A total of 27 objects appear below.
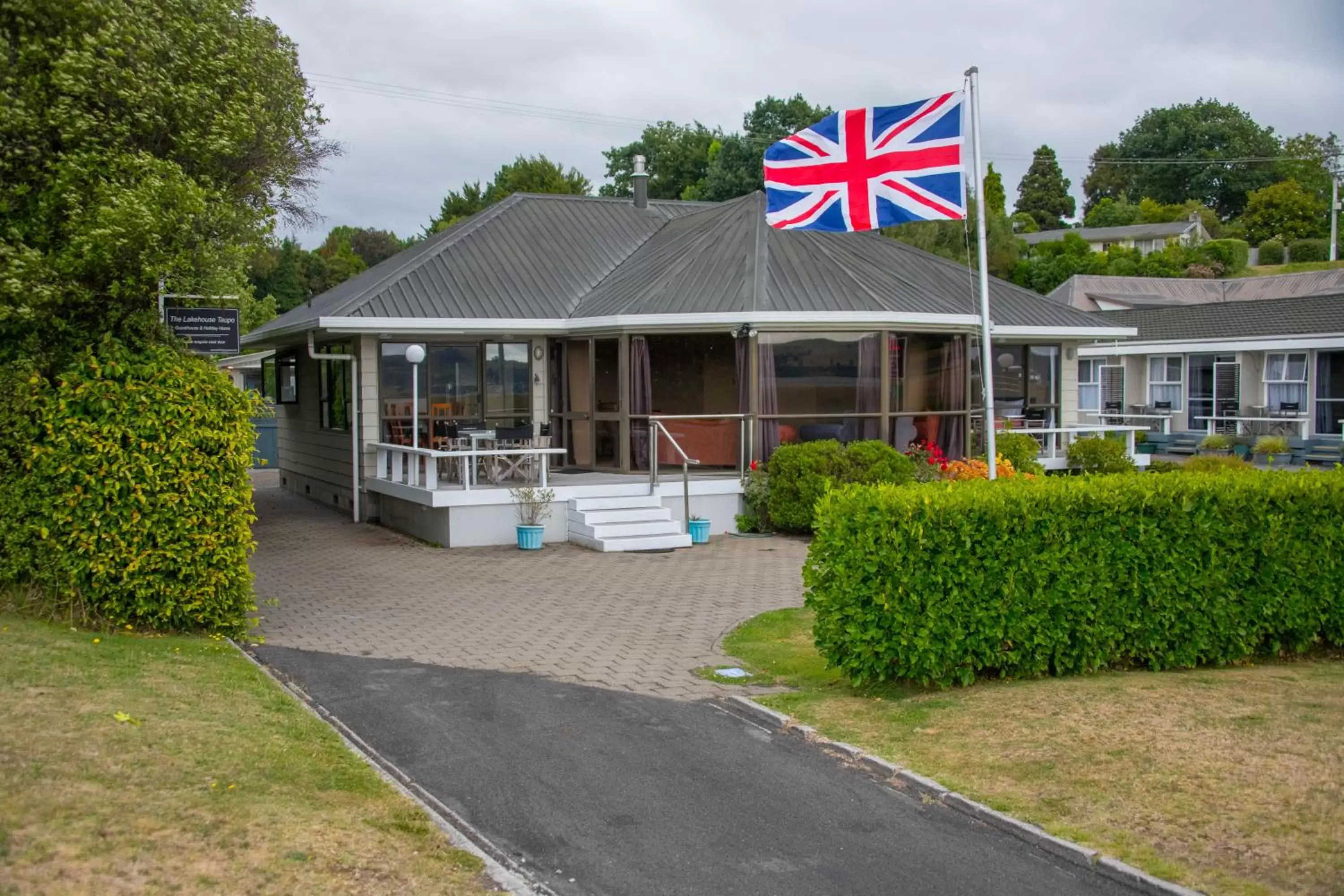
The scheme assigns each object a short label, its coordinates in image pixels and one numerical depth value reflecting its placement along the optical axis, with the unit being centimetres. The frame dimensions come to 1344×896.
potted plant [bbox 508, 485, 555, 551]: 1627
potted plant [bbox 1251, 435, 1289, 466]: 2822
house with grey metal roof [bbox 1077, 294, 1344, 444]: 2933
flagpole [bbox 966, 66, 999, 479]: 1059
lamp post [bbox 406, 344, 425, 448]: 1698
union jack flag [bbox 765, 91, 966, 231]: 1112
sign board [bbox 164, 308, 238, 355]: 1155
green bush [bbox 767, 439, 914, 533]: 1683
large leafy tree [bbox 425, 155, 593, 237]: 5178
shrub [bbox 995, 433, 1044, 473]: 1906
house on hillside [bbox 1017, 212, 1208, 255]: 7181
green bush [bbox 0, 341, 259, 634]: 970
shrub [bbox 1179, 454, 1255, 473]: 1920
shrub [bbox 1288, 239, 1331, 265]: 6494
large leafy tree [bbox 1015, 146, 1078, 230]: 8862
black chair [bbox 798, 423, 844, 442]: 1820
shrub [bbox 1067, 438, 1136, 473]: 2052
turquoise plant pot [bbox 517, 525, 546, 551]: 1625
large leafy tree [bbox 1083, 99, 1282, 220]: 8738
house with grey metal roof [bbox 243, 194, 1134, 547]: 1783
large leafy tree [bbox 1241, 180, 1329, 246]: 7088
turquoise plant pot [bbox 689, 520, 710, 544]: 1688
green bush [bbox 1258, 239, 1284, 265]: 6850
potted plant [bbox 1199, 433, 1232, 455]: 2981
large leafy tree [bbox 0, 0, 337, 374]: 982
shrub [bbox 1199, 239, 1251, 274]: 5859
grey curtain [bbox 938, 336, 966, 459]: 1912
